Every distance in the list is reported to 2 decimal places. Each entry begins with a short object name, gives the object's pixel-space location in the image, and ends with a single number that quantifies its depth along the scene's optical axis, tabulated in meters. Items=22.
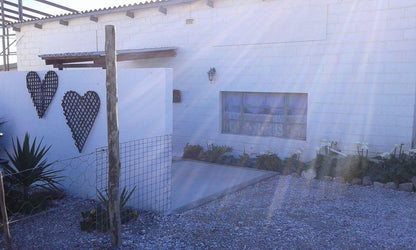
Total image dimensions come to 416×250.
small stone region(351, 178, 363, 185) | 7.20
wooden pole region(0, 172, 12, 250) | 3.82
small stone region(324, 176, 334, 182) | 7.48
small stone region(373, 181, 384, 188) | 6.96
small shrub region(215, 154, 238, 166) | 8.91
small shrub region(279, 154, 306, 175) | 8.03
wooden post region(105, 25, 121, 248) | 4.09
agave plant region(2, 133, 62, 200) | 5.71
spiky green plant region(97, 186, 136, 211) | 5.11
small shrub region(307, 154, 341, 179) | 7.65
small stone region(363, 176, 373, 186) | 7.10
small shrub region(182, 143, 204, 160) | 9.55
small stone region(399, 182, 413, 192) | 6.69
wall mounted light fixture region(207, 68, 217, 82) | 9.51
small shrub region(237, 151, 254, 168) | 8.74
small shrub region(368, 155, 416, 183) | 6.90
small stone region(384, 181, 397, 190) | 6.84
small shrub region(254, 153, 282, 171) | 8.29
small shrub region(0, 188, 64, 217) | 5.62
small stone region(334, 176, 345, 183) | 7.34
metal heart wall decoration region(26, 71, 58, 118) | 6.45
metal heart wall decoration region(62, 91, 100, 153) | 5.91
